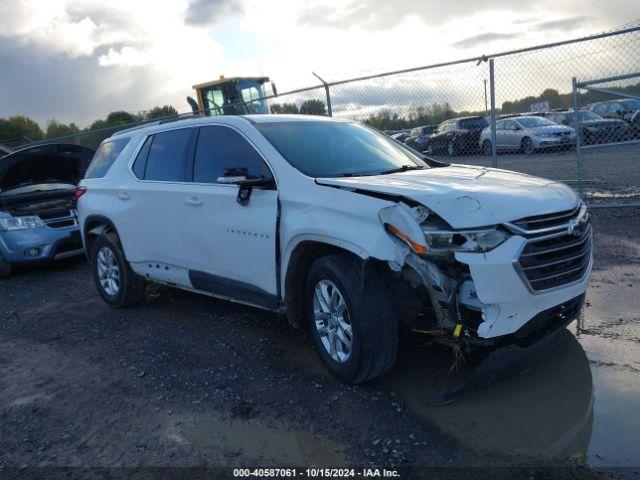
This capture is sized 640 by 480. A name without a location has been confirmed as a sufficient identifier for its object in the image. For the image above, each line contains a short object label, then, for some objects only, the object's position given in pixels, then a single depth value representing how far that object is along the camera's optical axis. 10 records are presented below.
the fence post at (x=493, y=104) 8.21
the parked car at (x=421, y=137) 13.35
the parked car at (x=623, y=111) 8.66
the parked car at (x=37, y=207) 8.19
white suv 3.25
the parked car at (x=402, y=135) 11.58
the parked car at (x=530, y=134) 16.23
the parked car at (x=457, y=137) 13.17
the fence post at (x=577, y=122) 7.81
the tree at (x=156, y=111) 26.65
